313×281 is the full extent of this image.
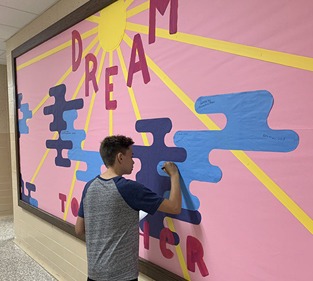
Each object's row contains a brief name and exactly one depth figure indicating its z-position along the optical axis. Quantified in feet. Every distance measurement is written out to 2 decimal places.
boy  4.67
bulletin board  3.73
